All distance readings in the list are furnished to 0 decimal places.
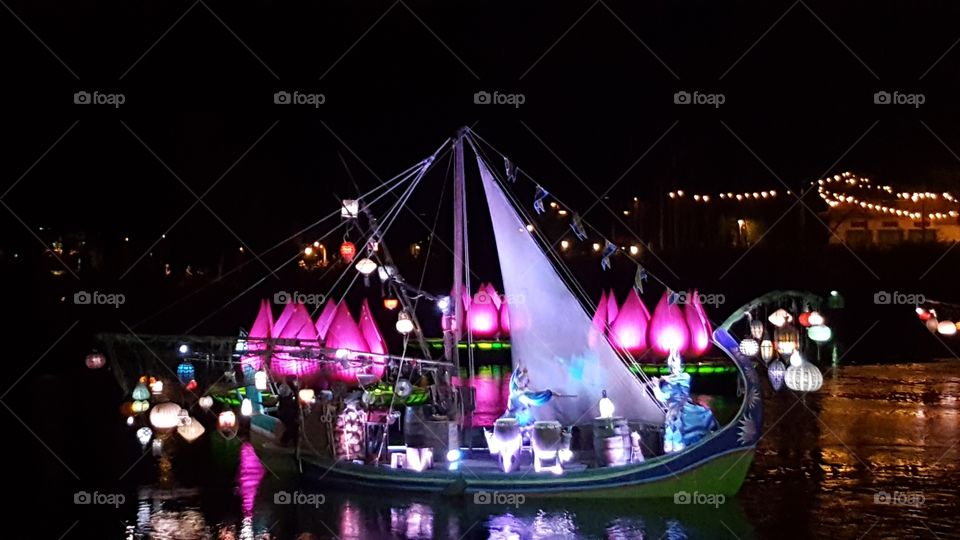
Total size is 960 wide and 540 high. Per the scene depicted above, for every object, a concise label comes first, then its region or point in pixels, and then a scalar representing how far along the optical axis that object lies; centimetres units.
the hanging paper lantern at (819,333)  2064
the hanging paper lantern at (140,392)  2003
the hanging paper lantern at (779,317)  2322
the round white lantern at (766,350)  2627
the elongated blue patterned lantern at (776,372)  2139
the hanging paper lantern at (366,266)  2053
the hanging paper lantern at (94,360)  2230
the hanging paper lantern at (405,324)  2342
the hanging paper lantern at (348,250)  2456
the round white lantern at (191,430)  1770
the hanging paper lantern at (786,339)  2519
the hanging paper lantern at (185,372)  2383
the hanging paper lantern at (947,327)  2646
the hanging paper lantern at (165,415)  1762
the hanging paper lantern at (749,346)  2291
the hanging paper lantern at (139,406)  2008
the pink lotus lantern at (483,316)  3703
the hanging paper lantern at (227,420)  1908
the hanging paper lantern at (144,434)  2106
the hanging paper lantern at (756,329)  2580
